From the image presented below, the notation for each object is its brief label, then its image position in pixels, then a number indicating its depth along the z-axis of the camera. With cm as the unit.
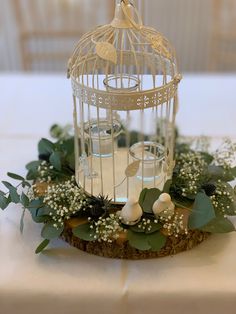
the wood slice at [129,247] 93
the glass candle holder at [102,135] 99
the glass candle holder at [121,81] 97
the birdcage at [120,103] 89
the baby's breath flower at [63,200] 94
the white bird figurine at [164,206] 90
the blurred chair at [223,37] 245
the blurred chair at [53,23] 251
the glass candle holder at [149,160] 99
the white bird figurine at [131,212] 89
